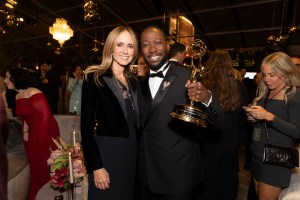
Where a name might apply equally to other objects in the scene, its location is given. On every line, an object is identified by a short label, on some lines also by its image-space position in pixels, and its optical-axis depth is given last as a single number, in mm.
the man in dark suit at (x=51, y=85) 6398
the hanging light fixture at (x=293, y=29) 6436
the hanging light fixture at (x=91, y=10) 5199
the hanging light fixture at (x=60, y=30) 7082
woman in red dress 3396
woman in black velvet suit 1859
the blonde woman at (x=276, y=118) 2090
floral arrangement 2146
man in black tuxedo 1882
